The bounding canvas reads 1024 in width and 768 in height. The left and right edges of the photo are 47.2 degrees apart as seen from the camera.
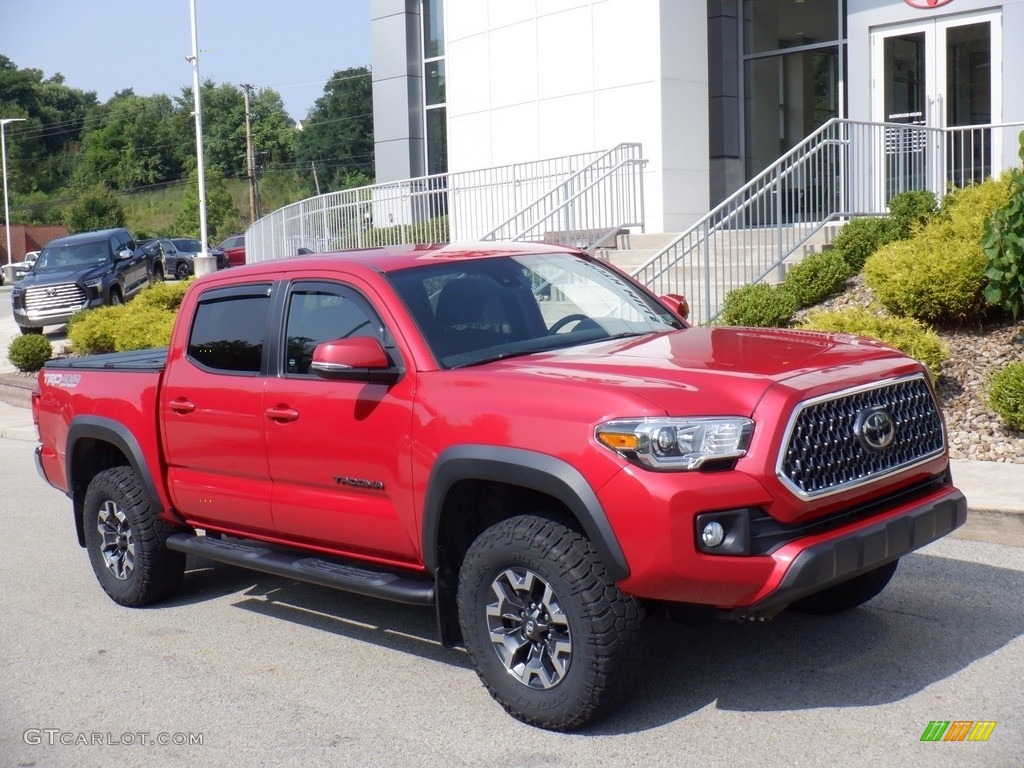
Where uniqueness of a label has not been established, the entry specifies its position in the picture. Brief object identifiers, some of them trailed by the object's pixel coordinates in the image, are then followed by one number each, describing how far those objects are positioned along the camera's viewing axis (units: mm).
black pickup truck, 23000
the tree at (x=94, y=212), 67375
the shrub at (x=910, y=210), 12281
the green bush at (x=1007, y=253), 9547
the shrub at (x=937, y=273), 10047
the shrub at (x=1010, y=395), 8570
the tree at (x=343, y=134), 98625
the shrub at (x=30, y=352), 19172
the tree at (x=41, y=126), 101044
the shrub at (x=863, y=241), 12180
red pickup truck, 4215
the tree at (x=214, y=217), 75500
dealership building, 16656
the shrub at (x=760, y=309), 11172
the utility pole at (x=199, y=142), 35769
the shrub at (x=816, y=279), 11703
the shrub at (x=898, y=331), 9383
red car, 42594
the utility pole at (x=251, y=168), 66625
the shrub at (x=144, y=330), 17516
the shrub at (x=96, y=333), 18641
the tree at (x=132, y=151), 98750
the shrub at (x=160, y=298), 19781
